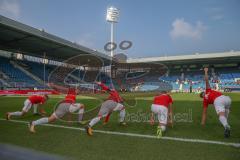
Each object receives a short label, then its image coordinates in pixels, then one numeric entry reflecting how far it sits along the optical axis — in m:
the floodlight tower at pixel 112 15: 53.83
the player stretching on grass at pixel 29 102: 8.07
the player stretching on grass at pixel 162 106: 5.58
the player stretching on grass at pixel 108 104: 5.50
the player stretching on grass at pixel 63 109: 5.78
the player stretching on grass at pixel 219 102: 5.16
